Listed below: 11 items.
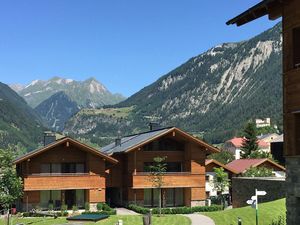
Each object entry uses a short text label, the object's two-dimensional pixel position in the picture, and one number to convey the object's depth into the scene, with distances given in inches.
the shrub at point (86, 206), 1423.0
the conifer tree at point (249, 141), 3131.7
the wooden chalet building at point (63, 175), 1410.1
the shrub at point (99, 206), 1427.4
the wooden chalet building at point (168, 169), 1492.0
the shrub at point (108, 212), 1272.6
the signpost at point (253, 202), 584.1
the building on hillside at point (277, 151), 2644.1
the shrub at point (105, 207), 1395.4
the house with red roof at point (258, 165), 1950.3
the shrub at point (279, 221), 741.9
